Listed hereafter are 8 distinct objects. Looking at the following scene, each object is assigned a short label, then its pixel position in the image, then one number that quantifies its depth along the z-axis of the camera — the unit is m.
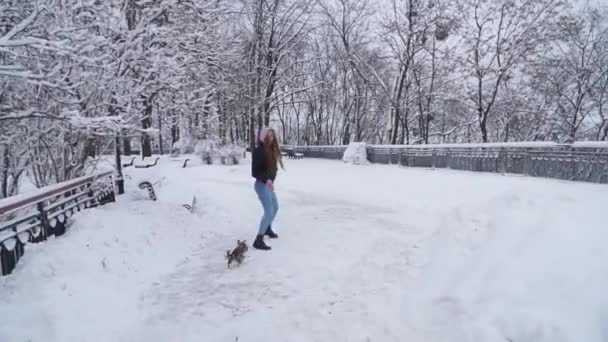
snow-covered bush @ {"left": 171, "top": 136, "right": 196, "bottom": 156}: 23.73
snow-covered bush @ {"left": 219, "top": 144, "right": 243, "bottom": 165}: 20.27
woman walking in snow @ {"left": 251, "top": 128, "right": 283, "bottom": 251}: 5.34
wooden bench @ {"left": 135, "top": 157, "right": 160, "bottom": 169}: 12.84
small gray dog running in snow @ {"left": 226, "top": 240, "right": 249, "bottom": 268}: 4.65
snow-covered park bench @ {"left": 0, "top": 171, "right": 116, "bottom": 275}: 3.77
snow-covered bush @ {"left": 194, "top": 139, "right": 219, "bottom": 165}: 20.41
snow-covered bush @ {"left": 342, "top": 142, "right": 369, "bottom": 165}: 19.61
